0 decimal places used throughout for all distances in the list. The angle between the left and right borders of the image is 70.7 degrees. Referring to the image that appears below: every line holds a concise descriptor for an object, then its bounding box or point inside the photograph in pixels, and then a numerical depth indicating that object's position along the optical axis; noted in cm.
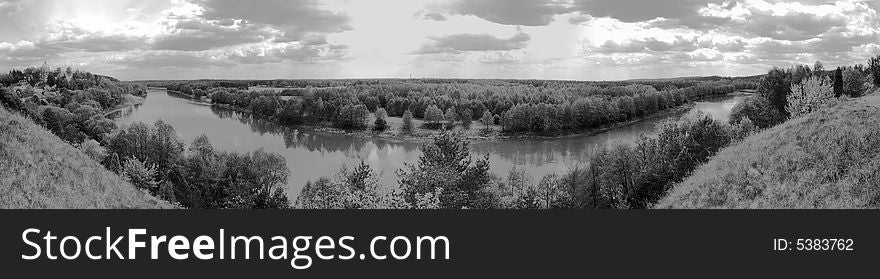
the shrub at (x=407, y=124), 10589
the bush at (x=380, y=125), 10719
